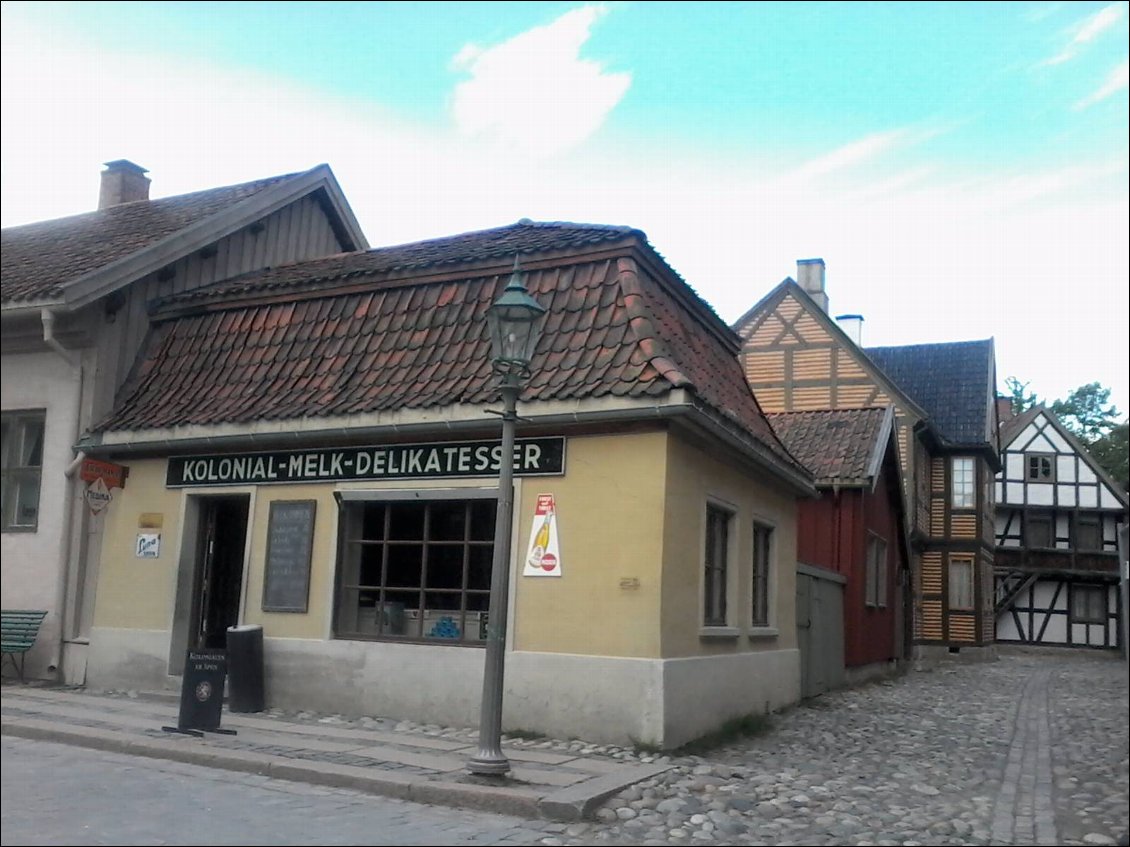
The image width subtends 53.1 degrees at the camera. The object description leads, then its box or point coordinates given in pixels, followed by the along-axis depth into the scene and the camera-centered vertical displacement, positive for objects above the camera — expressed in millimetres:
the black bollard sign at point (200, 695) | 9500 -1130
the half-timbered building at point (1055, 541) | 38562 +1968
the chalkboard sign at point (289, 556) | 11234 +81
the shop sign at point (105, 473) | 11891 +882
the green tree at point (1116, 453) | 42688 +5702
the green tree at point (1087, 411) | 52875 +9019
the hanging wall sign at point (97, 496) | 11953 +622
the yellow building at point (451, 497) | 9664 +715
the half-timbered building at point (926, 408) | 29516 +4915
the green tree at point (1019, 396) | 59594 +10682
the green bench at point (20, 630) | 12289 -853
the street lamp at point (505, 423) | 7926 +1083
